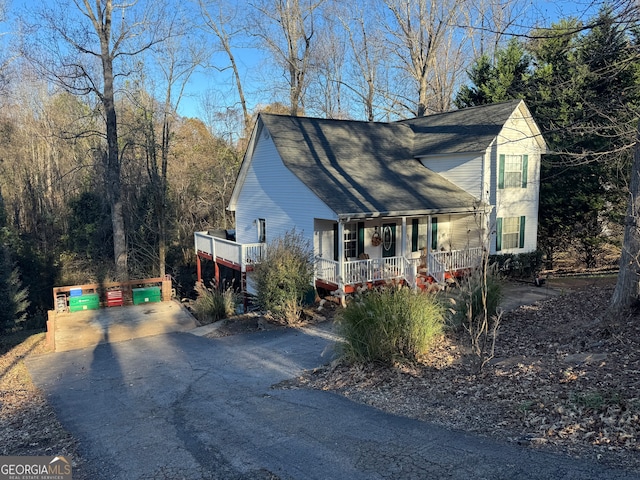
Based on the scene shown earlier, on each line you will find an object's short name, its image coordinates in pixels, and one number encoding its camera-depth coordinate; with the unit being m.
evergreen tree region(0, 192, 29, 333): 18.08
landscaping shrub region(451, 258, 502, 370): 8.91
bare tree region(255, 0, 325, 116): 30.88
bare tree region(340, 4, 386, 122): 34.75
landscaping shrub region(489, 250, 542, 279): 18.06
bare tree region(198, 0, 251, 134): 32.66
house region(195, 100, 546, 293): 15.36
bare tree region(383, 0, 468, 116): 30.40
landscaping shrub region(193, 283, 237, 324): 14.95
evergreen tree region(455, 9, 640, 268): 18.69
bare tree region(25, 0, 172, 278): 20.17
